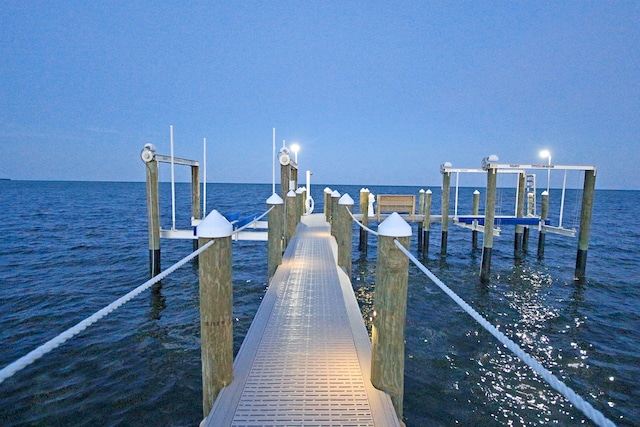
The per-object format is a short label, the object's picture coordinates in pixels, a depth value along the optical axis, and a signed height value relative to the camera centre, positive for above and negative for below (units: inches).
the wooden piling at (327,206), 648.7 -42.6
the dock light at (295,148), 722.2 +71.3
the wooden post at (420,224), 703.7 -79.7
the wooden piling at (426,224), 630.5 -68.8
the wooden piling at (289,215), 462.9 -42.7
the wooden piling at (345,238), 323.9 -50.5
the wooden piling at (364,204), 612.4 -34.2
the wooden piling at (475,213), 727.4 -58.6
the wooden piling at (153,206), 429.1 -32.4
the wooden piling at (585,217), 498.6 -39.6
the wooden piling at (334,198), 473.9 -20.1
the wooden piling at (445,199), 607.5 -22.5
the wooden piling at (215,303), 131.9 -46.5
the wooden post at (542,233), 657.0 -83.6
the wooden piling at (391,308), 130.8 -45.8
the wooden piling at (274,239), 322.3 -51.6
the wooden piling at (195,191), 570.1 -16.9
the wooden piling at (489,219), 460.1 -42.2
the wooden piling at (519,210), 647.1 -41.0
